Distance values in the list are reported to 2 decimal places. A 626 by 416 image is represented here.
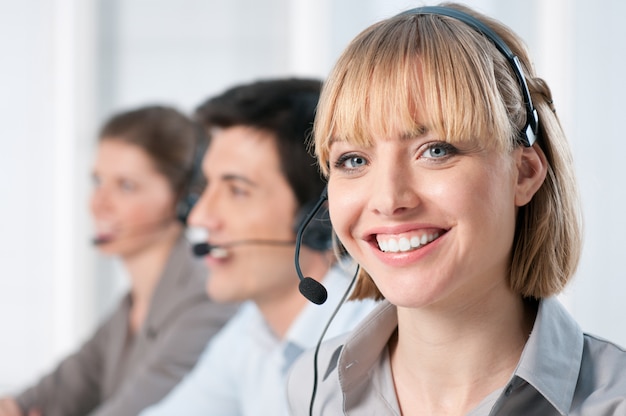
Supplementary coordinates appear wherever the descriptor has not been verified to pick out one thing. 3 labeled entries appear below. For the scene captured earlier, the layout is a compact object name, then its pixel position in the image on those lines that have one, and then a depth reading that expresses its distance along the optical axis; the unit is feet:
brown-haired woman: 16.72
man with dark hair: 13.14
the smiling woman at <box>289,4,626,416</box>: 7.44
